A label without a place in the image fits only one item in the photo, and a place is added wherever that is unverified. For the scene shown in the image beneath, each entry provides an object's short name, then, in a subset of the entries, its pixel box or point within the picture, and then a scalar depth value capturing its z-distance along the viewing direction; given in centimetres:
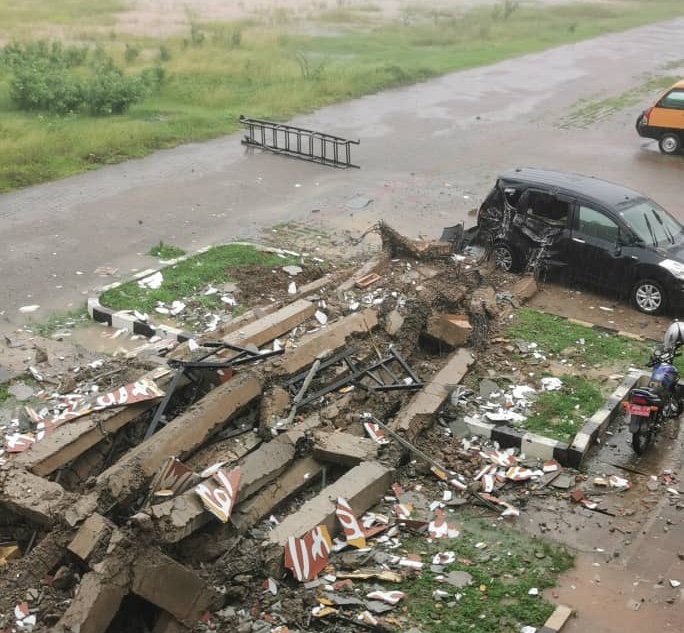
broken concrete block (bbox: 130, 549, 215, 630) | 705
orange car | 2375
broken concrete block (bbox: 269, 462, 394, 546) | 802
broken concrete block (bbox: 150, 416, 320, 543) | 761
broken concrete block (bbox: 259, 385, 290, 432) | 933
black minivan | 1378
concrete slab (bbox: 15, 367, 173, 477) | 856
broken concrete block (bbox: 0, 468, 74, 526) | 782
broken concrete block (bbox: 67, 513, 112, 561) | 722
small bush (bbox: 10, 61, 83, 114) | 2564
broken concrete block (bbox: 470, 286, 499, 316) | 1273
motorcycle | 965
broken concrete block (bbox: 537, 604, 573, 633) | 732
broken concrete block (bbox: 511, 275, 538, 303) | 1398
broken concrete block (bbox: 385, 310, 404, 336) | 1143
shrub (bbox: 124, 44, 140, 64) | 3272
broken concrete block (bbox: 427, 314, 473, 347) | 1174
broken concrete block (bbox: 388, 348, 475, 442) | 984
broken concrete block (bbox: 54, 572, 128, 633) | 676
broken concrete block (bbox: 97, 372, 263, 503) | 802
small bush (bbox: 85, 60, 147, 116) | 2564
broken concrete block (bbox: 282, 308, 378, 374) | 1012
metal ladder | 2202
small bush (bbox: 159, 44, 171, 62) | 3342
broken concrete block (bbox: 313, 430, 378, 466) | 904
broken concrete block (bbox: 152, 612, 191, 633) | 719
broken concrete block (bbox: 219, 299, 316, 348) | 1089
